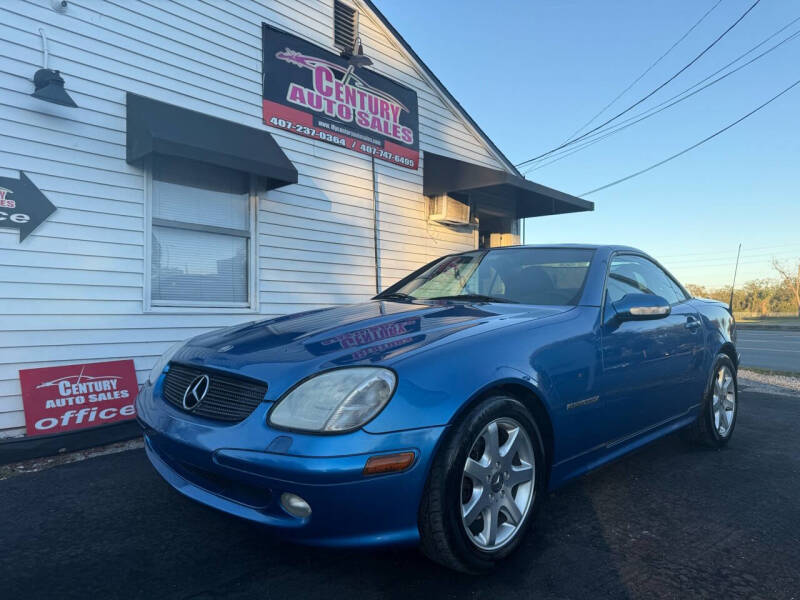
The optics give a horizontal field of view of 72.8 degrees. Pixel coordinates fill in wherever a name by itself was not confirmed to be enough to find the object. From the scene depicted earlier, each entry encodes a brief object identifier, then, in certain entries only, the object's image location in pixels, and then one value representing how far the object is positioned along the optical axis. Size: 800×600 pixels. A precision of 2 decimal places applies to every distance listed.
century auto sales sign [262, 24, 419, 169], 6.40
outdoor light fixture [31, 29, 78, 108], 4.39
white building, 4.51
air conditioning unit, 8.30
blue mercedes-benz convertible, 1.87
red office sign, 4.30
